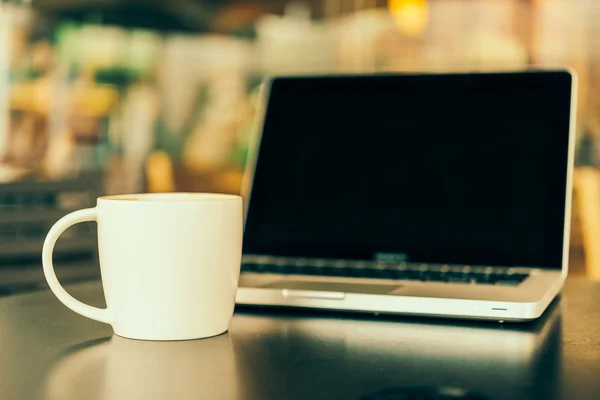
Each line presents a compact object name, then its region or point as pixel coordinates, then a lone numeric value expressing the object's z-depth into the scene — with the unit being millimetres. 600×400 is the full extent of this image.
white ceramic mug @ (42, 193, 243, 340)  503
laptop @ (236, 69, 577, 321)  775
